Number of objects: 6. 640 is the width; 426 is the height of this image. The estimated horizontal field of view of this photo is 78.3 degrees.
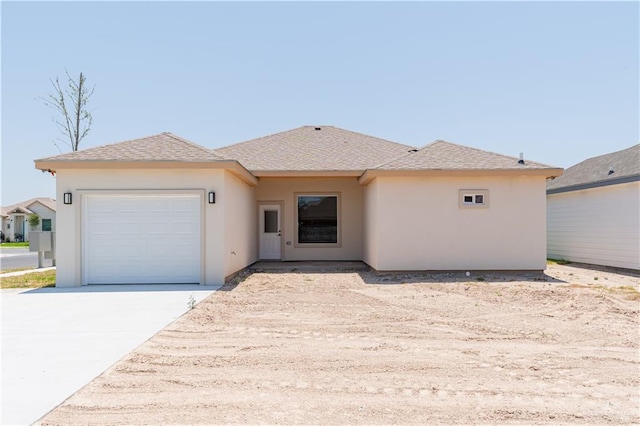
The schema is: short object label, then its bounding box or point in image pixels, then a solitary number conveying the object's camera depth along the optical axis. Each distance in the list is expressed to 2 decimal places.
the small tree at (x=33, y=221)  39.84
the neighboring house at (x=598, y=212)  12.30
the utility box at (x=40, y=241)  14.05
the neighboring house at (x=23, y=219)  41.44
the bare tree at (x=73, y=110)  24.81
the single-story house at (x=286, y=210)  9.80
